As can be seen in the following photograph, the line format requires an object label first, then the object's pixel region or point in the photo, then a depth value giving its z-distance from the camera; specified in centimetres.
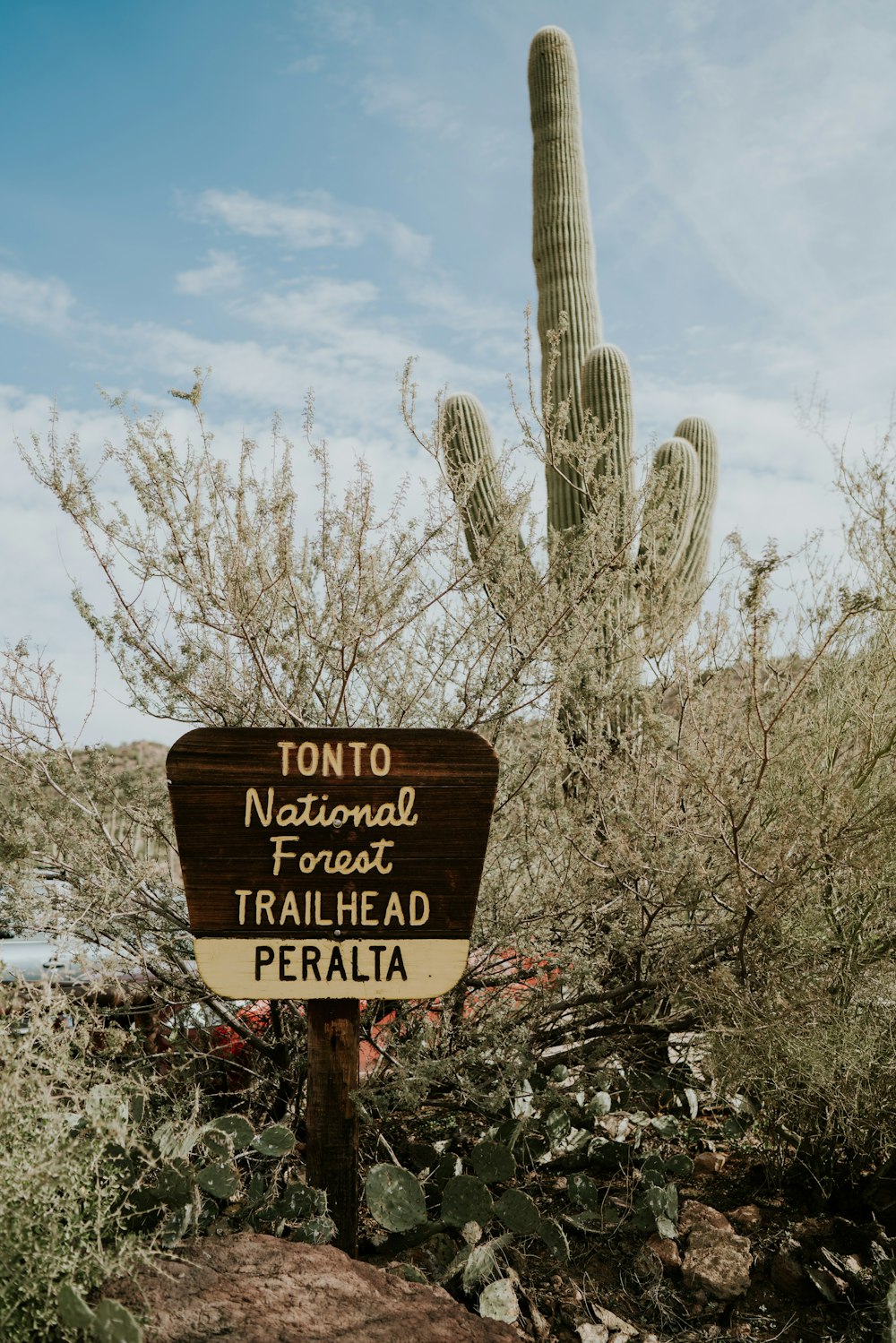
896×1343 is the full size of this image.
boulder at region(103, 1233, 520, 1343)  225
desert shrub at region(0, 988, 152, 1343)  222
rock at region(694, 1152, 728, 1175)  402
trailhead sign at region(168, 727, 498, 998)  296
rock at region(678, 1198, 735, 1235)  347
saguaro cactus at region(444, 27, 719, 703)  441
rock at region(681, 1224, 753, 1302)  325
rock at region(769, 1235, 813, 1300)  330
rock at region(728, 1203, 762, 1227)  362
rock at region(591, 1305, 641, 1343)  307
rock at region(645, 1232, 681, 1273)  338
